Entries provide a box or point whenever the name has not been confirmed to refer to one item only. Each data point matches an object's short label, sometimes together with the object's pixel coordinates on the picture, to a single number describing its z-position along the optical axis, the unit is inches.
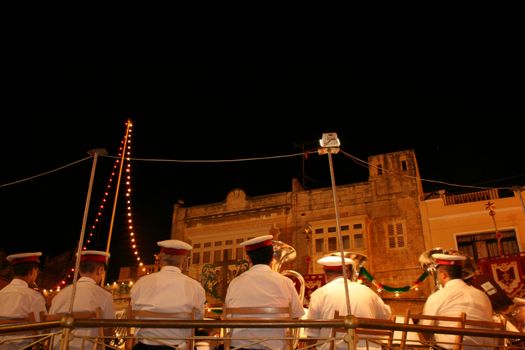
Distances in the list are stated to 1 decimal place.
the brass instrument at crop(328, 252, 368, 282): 294.0
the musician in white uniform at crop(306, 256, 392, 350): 188.1
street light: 194.4
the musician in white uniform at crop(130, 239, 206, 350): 165.8
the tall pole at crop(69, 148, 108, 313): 163.1
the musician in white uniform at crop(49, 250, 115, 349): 192.9
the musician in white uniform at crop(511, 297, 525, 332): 255.1
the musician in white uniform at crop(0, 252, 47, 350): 196.4
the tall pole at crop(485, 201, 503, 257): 690.8
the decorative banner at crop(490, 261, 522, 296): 617.6
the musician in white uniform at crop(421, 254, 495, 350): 191.6
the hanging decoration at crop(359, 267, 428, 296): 499.1
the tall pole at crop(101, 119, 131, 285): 414.6
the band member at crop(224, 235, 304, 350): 169.5
